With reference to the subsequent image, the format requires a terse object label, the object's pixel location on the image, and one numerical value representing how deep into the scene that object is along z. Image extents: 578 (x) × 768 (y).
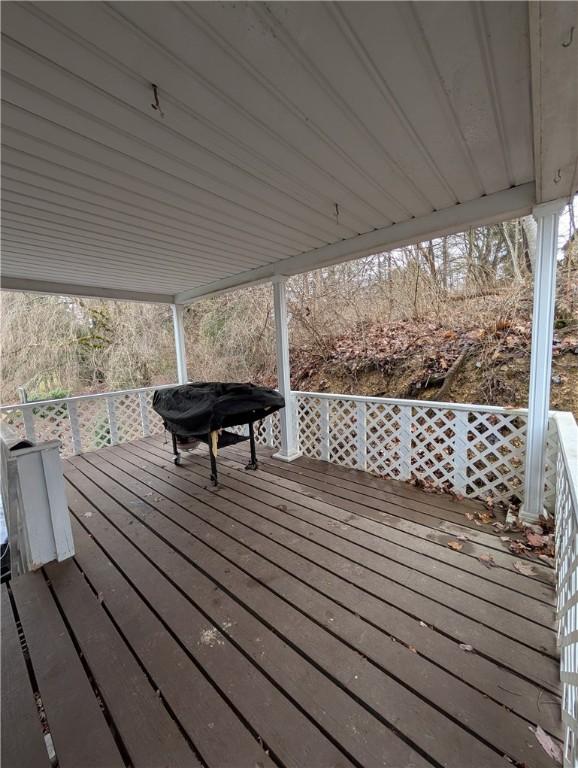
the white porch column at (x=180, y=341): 5.26
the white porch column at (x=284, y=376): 3.70
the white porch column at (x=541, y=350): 2.09
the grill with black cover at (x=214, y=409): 3.02
